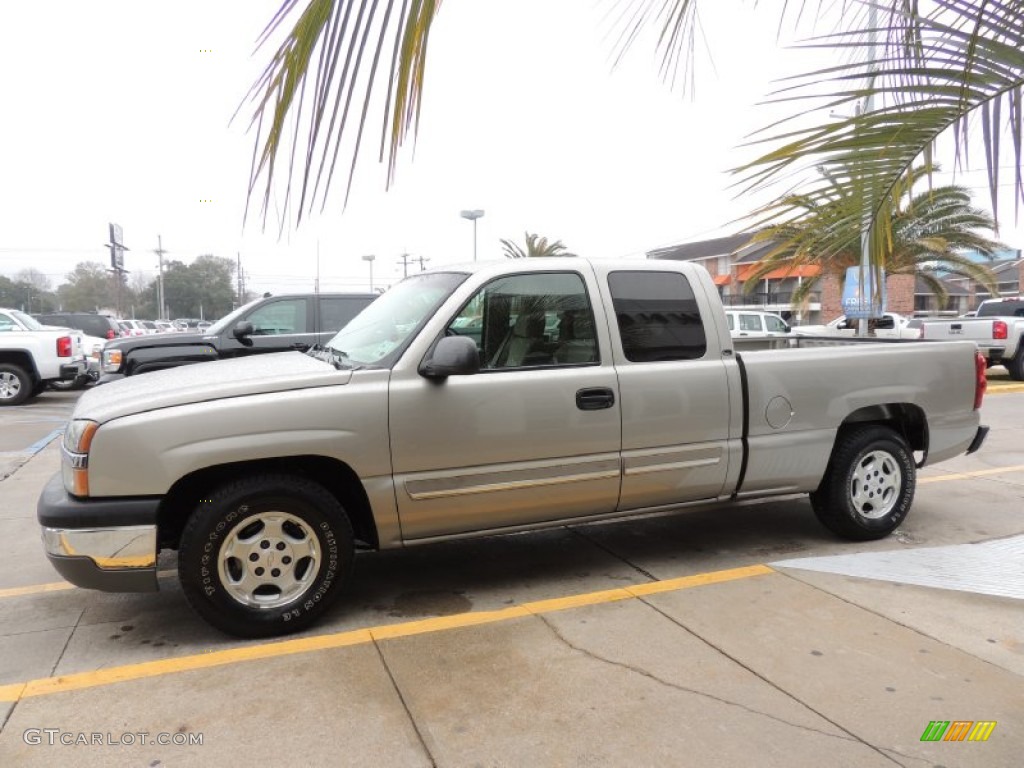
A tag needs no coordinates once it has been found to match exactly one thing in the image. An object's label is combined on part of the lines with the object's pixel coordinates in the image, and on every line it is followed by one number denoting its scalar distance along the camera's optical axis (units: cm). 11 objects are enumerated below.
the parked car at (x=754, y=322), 1904
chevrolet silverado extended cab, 333
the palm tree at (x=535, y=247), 3603
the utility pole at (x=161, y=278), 6172
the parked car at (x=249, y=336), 908
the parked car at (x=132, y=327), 2819
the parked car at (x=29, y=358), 1269
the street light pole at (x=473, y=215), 2490
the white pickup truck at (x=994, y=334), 1495
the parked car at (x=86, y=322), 1973
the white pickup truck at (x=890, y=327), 2048
